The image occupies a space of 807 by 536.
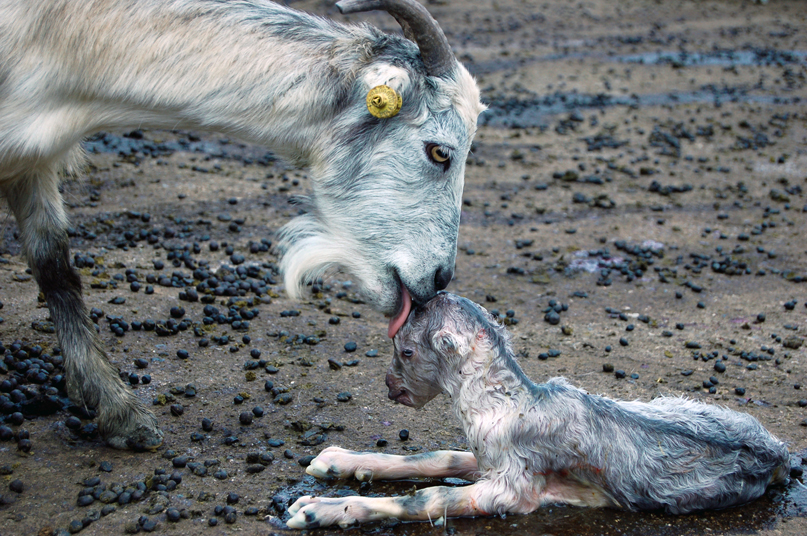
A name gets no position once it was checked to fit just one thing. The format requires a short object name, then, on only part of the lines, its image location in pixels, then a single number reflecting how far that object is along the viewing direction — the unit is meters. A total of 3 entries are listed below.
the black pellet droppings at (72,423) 4.20
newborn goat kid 3.60
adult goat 3.71
